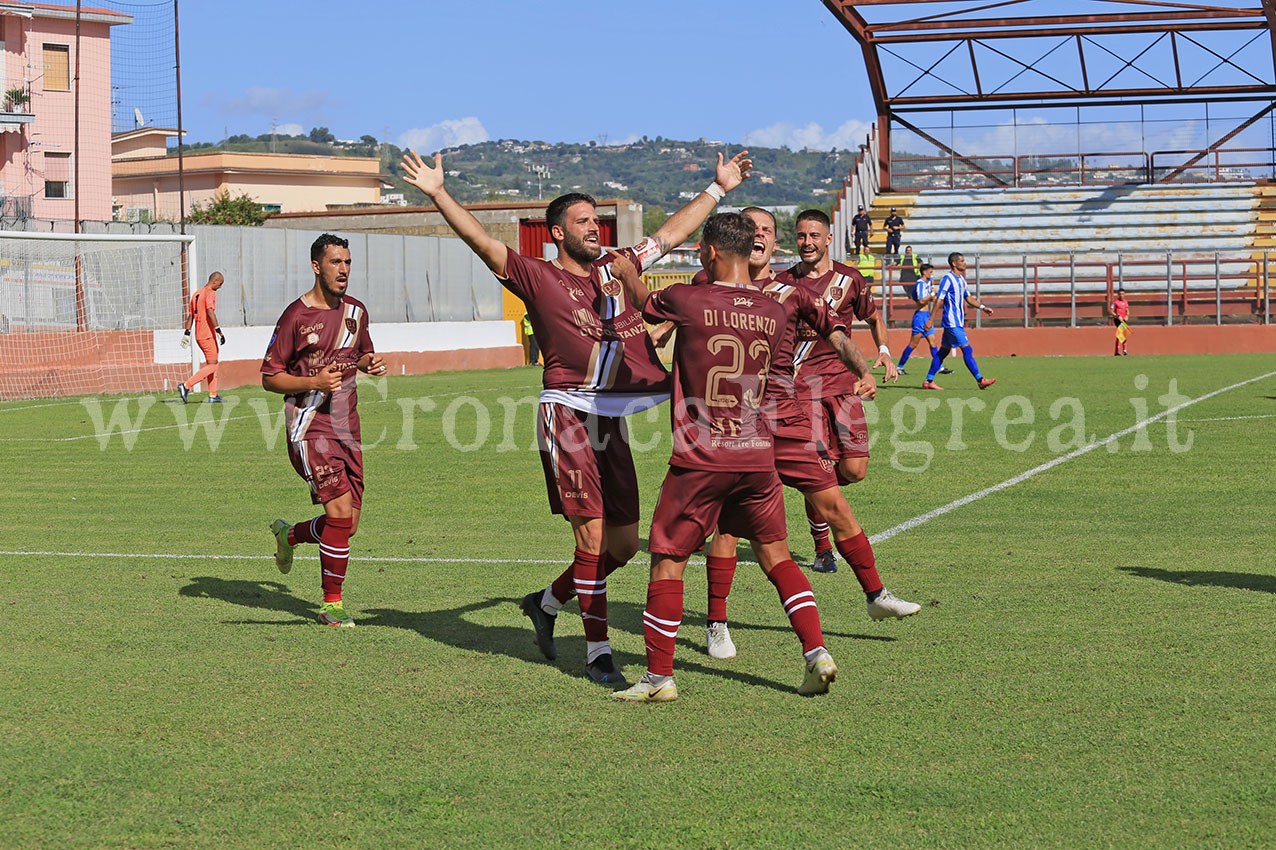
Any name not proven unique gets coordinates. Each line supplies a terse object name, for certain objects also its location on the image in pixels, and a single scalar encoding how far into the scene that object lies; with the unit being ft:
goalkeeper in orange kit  75.46
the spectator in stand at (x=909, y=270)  138.82
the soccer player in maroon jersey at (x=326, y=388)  26.03
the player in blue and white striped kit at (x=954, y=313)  77.87
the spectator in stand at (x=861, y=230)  147.64
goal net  85.35
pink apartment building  187.93
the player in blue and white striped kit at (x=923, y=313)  89.36
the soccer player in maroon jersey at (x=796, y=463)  22.52
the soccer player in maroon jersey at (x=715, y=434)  19.45
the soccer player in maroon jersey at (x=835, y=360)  27.58
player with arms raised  21.27
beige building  340.39
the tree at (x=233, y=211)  304.71
